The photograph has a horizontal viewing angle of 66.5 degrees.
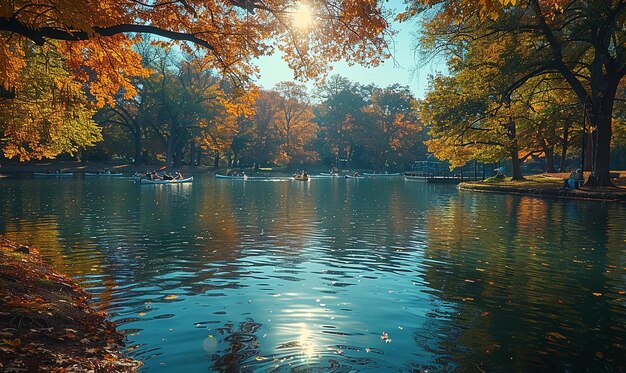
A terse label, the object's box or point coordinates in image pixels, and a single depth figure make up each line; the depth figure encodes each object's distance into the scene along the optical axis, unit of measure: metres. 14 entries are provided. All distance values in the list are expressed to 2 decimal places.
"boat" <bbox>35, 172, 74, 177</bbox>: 67.41
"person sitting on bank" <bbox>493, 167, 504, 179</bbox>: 58.61
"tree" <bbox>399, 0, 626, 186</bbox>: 30.51
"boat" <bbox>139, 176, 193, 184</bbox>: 51.56
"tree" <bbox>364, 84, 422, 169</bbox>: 116.44
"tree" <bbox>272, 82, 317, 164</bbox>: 104.50
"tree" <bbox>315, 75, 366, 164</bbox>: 119.25
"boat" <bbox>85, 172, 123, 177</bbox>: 71.18
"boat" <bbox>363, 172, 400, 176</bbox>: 107.60
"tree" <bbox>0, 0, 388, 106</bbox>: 11.79
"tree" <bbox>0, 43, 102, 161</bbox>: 22.47
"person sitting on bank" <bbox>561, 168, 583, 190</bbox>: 35.06
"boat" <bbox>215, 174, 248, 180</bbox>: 72.21
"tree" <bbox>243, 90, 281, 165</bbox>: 102.06
